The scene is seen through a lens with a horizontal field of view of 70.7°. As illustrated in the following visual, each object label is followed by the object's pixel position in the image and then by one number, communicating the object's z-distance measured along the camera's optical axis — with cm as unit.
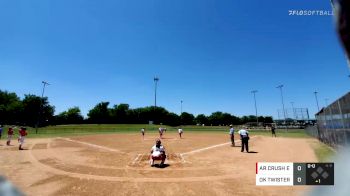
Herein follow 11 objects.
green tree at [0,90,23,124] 9625
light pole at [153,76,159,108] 6381
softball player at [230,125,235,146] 2277
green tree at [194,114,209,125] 17738
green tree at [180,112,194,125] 16765
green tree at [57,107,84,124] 12875
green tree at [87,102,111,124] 13638
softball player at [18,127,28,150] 2150
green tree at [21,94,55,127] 10600
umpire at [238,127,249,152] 1864
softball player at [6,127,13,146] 2436
